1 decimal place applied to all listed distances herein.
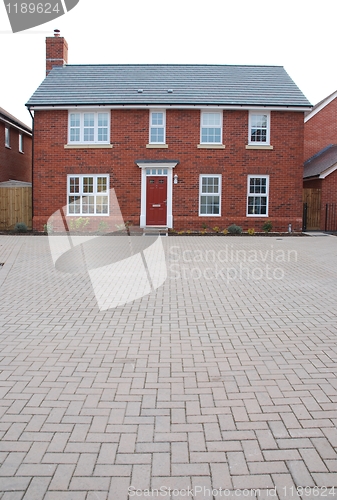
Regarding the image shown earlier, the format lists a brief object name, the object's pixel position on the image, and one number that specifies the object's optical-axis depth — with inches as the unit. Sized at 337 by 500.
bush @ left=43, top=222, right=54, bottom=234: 915.7
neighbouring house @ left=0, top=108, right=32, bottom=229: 983.6
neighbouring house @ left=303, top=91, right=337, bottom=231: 1004.6
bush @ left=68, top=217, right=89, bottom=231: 926.4
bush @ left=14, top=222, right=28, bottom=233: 916.0
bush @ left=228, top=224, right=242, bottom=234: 895.1
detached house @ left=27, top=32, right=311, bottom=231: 926.4
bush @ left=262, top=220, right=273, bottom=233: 922.1
